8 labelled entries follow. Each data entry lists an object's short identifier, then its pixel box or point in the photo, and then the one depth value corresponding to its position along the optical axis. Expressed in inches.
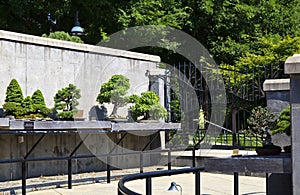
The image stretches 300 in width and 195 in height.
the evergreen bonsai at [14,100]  328.8
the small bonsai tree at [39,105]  343.9
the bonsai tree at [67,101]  358.6
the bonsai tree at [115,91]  401.4
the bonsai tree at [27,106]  336.2
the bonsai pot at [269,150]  171.3
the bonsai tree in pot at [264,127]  172.2
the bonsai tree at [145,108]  421.4
